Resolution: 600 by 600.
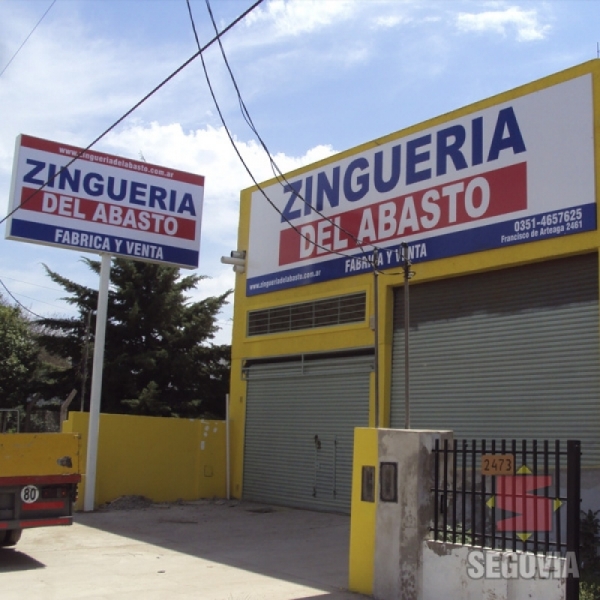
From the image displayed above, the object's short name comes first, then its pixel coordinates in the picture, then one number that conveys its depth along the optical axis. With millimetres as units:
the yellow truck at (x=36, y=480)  10492
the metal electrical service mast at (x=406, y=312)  12358
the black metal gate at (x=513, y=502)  7086
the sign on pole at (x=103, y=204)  16672
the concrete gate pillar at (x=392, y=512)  8617
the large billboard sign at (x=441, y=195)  12570
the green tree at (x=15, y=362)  27703
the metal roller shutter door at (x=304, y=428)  15953
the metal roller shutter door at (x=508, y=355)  12086
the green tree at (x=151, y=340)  27125
